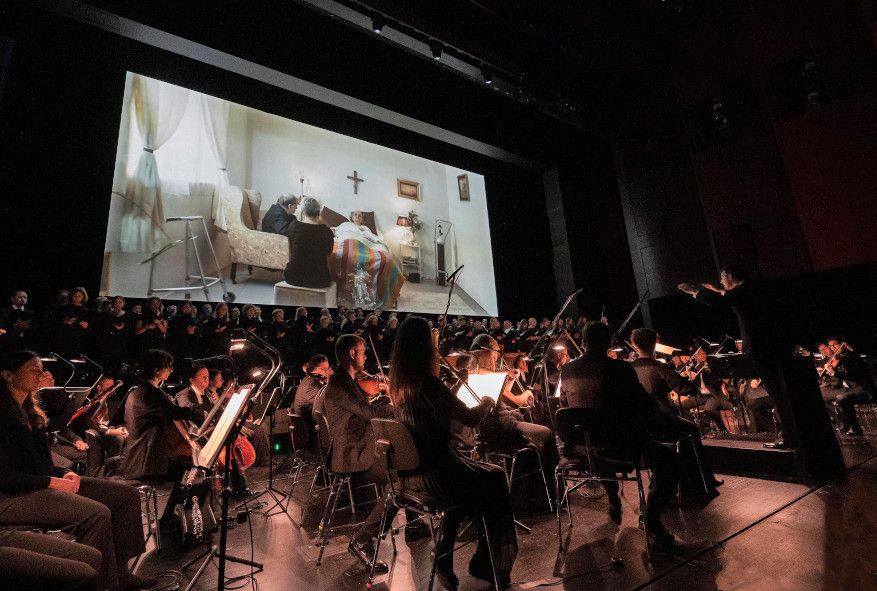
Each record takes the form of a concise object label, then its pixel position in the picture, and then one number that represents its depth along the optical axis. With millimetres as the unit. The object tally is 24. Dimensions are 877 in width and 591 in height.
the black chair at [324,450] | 3344
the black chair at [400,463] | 2232
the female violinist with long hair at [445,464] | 2258
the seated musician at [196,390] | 4727
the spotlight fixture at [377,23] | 8672
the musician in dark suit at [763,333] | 3959
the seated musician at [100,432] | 4211
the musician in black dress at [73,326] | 5919
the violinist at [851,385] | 5797
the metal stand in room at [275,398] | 2570
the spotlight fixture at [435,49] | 9562
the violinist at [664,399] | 3572
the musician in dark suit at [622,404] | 2783
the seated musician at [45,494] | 2062
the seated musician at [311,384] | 5020
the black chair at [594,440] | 2762
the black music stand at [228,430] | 2238
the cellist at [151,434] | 3195
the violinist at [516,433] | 3658
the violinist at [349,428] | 3180
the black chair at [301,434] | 4832
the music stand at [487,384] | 3260
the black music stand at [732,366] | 4684
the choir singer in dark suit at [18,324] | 5477
